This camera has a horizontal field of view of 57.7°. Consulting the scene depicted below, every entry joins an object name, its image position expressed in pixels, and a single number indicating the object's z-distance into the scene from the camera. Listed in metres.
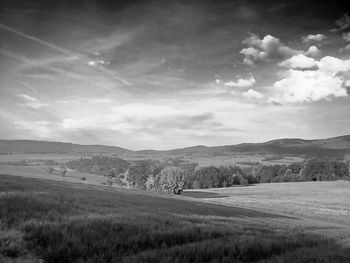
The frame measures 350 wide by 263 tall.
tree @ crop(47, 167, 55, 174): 120.62
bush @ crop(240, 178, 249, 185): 128.00
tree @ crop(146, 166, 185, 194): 89.44
